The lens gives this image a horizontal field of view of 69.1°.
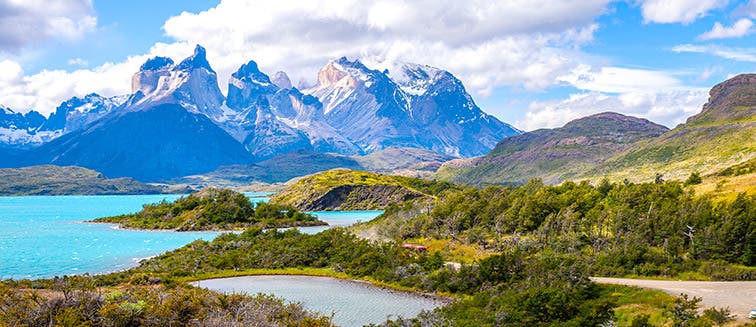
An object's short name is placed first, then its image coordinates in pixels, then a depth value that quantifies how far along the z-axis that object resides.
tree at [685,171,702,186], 88.31
